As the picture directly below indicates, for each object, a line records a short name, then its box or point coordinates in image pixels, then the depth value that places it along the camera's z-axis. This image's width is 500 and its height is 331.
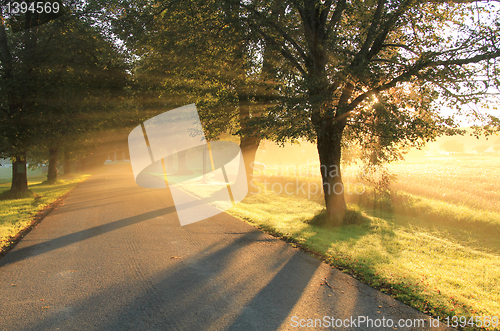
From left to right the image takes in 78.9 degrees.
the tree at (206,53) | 9.97
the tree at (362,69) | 7.84
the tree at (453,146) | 122.81
